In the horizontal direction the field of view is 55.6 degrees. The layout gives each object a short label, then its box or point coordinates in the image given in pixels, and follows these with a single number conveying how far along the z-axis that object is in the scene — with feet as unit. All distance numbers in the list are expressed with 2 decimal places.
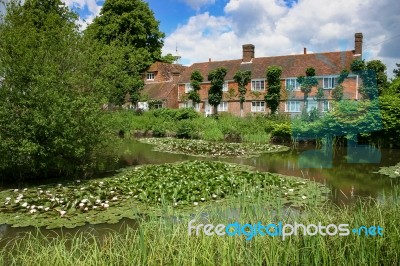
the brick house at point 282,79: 124.16
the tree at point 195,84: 146.20
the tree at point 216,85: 138.51
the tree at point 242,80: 136.26
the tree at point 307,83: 121.29
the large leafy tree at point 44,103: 36.42
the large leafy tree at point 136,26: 148.05
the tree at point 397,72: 139.99
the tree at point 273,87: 127.85
